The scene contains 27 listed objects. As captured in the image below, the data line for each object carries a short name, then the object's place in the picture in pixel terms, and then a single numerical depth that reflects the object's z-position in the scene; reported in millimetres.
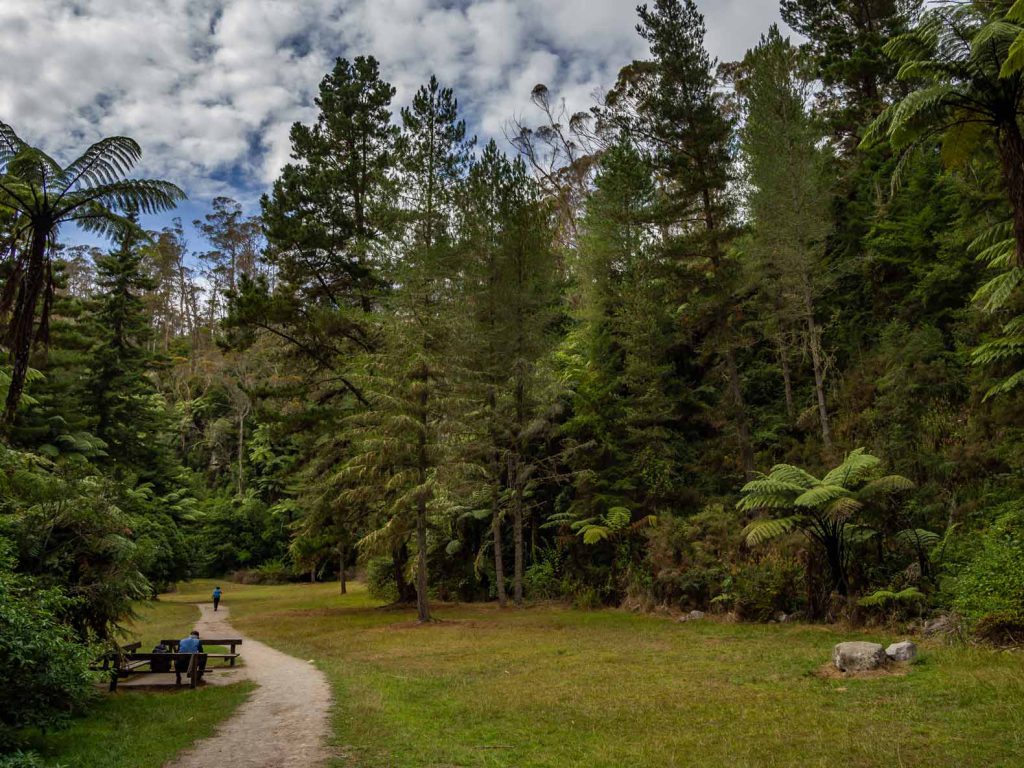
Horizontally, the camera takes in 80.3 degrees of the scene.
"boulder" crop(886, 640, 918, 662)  8773
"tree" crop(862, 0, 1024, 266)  8000
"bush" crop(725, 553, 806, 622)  14219
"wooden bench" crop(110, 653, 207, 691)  10388
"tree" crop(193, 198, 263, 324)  62906
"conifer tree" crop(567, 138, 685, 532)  20797
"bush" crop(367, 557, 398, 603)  26438
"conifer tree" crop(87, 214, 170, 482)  30734
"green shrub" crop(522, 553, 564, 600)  22109
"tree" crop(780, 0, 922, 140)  24344
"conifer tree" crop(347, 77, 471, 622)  18812
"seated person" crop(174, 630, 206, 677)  11648
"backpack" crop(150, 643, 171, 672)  11000
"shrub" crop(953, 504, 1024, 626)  9141
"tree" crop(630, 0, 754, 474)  20141
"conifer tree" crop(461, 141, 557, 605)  21609
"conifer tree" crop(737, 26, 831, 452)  19516
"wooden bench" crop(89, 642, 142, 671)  9305
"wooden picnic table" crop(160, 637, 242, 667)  12344
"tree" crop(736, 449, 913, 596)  12422
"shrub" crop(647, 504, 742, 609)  16406
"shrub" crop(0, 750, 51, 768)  5211
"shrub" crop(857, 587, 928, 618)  11398
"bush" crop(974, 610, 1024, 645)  8859
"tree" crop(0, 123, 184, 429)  8516
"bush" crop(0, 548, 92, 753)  6066
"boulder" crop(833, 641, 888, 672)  8727
